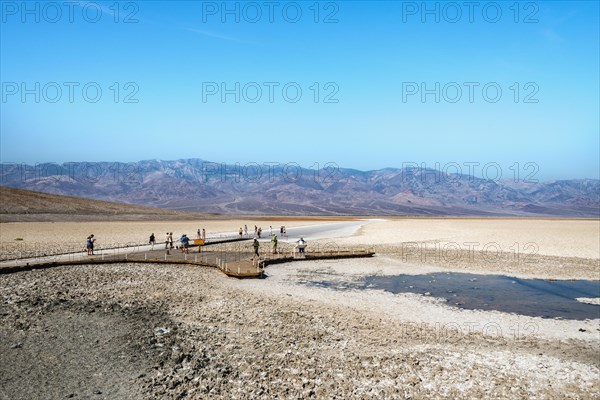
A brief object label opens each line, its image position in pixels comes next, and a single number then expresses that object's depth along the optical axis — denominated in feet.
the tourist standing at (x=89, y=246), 99.52
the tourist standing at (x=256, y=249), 101.23
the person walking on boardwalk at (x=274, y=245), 113.80
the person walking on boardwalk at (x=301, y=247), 109.91
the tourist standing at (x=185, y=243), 109.29
